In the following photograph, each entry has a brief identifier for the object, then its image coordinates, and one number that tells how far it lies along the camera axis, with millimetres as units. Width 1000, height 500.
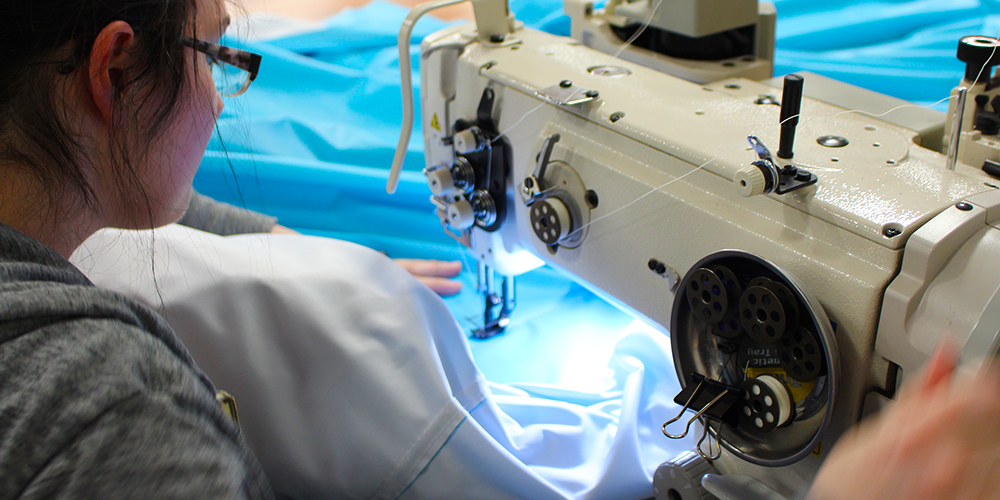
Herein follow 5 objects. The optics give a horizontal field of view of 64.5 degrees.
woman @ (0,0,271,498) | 551
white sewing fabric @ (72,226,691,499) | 1094
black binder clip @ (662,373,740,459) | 841
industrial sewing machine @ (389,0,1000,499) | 733
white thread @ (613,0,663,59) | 1191
